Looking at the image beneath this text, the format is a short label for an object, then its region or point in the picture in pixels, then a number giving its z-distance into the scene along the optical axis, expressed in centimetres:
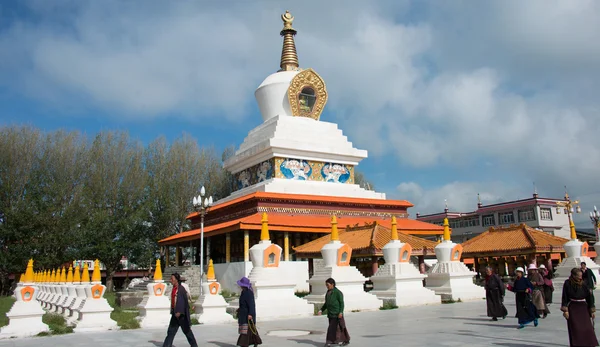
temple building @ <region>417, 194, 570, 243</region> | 4716
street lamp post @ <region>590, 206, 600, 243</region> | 2555
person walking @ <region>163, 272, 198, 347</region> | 838
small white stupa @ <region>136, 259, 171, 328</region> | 1271
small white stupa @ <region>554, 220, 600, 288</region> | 2006
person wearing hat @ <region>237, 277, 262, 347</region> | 822
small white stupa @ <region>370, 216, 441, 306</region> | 1584
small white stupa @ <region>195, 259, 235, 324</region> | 1311
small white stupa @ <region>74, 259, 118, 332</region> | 1215
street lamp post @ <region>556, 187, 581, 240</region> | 2823
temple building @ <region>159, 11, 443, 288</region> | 2591
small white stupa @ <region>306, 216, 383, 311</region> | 1503
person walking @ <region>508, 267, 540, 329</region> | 1016
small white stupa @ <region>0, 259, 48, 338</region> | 1159
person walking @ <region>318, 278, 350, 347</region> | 845
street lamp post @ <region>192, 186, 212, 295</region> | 1922
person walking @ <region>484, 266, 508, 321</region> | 1140
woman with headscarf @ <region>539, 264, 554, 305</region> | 1384
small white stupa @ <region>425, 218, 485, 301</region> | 1734
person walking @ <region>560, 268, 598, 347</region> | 720
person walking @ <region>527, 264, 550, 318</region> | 1135
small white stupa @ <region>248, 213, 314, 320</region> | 1322
